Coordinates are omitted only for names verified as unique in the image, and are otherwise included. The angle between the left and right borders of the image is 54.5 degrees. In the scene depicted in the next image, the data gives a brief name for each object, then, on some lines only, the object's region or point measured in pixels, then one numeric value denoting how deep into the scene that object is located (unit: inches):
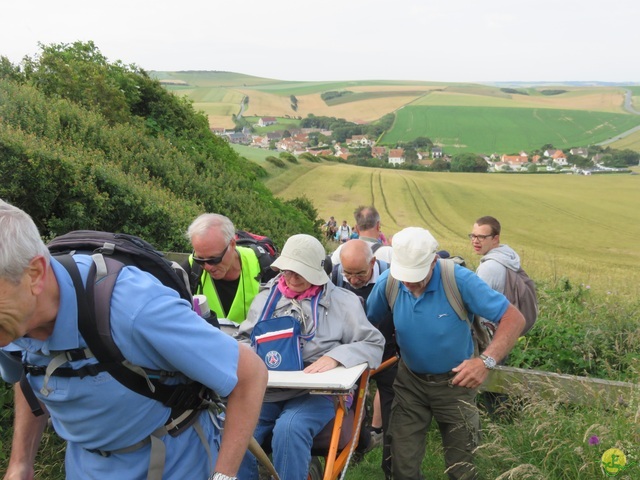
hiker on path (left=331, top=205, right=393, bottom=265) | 246.5
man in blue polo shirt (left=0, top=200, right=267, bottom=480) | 67.5
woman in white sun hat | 132.3
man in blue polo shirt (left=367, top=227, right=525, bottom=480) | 150.3
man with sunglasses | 172.9
